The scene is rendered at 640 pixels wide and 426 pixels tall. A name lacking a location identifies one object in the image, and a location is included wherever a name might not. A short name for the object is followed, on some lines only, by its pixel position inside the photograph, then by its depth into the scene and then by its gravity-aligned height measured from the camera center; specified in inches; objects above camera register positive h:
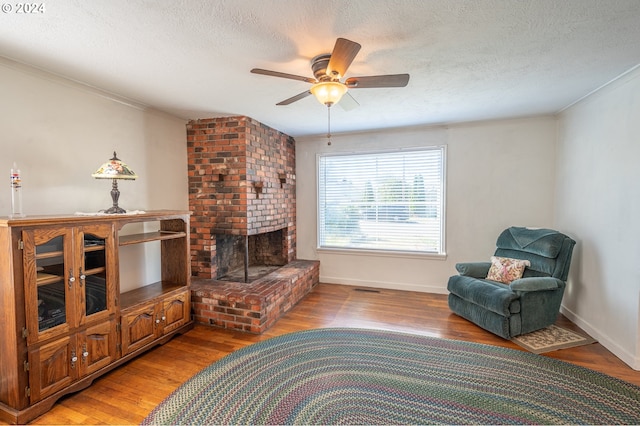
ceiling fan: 67.9 +32.4
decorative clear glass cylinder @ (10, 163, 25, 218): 75.1 +3.3
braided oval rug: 71.4 -55.0
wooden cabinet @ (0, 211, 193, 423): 68.9 -31.1
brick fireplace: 124.7 -4.2
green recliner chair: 109.6 -37.2
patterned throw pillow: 127.9 -32.4
